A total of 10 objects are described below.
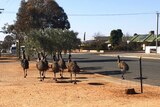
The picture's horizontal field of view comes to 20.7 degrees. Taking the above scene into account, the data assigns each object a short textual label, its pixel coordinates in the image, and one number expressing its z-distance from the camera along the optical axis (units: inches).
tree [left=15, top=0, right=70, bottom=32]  2065.7
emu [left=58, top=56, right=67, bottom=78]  1050.9
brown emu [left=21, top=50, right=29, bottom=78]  1109.7
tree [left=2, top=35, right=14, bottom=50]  4433.6
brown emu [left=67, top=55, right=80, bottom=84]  919.0
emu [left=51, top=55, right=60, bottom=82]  973.2
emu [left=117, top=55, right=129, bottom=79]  1031.6
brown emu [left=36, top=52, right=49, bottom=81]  1009.5
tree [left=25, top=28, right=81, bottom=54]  1336.1
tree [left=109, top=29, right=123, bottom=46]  4512.8
